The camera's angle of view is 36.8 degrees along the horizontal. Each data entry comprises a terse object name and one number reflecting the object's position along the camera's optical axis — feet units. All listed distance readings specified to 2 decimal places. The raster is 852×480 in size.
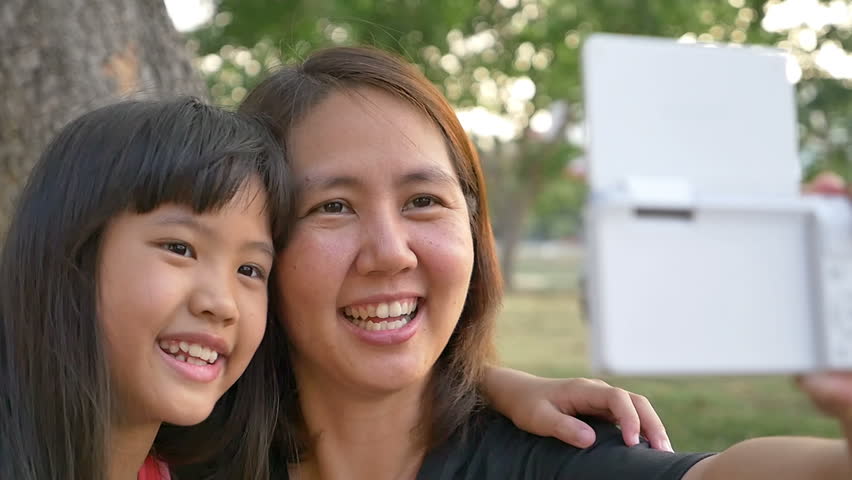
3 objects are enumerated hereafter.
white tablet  1.65
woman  2.71
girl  2.58
